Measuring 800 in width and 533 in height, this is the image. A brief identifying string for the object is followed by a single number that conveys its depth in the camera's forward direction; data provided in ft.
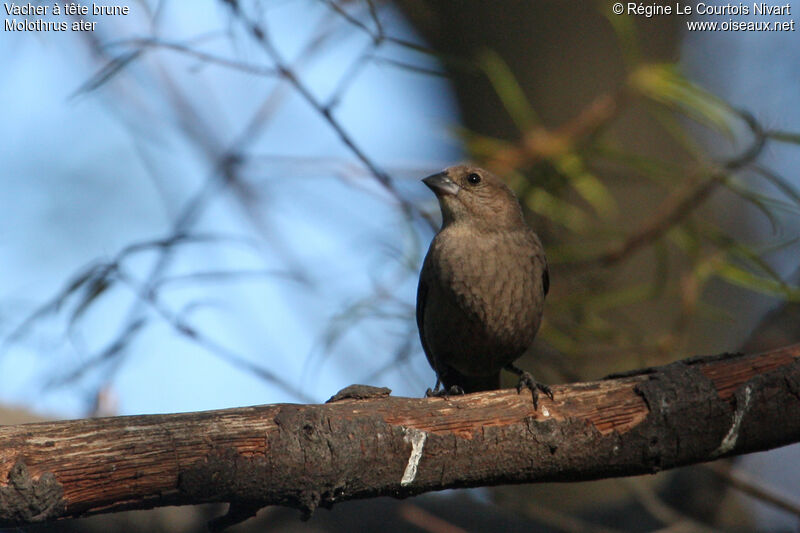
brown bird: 27.61
